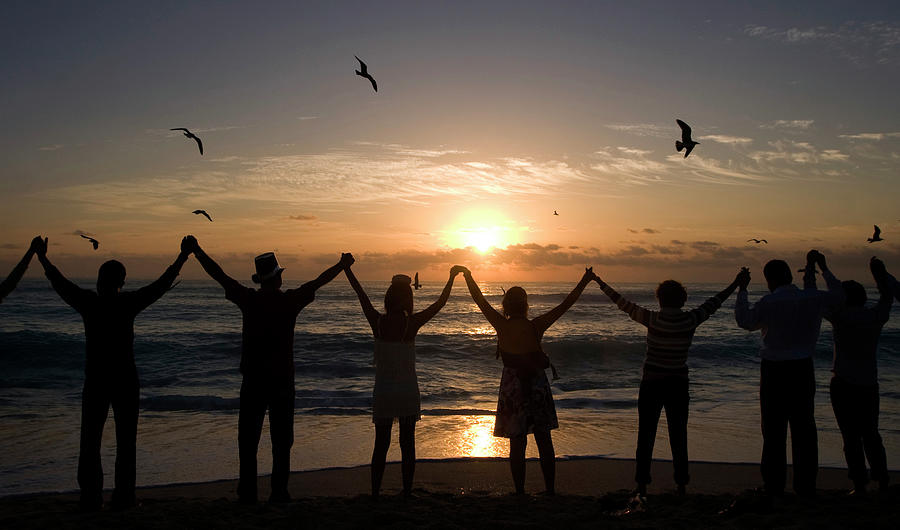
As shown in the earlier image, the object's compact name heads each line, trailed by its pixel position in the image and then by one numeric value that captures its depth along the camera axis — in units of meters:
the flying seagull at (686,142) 8.70
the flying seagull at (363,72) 8.22
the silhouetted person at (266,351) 5.09
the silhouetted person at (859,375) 5.43
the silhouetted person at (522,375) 5.50
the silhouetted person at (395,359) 5.44
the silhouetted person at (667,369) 5.31
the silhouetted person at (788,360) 5.06
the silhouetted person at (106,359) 4.88
